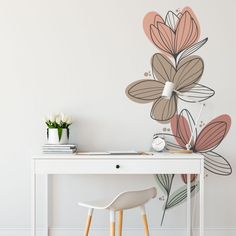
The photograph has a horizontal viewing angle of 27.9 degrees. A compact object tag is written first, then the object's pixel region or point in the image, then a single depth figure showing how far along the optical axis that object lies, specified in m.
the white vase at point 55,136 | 3.37
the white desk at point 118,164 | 3.14
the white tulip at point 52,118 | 3.41
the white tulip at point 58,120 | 3.40
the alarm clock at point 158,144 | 3.44
